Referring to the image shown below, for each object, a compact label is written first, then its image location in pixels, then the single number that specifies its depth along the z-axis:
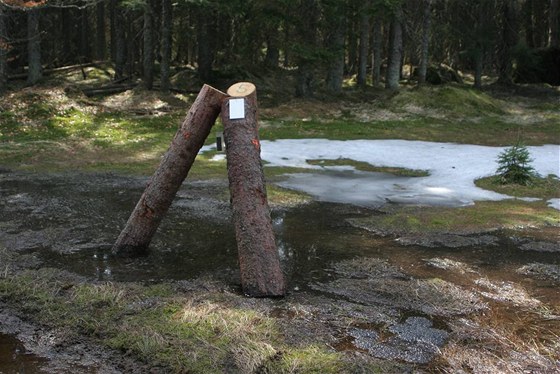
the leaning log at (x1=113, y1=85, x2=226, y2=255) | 6.37
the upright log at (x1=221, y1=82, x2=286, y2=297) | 5.54
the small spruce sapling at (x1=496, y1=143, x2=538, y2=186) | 11.91
